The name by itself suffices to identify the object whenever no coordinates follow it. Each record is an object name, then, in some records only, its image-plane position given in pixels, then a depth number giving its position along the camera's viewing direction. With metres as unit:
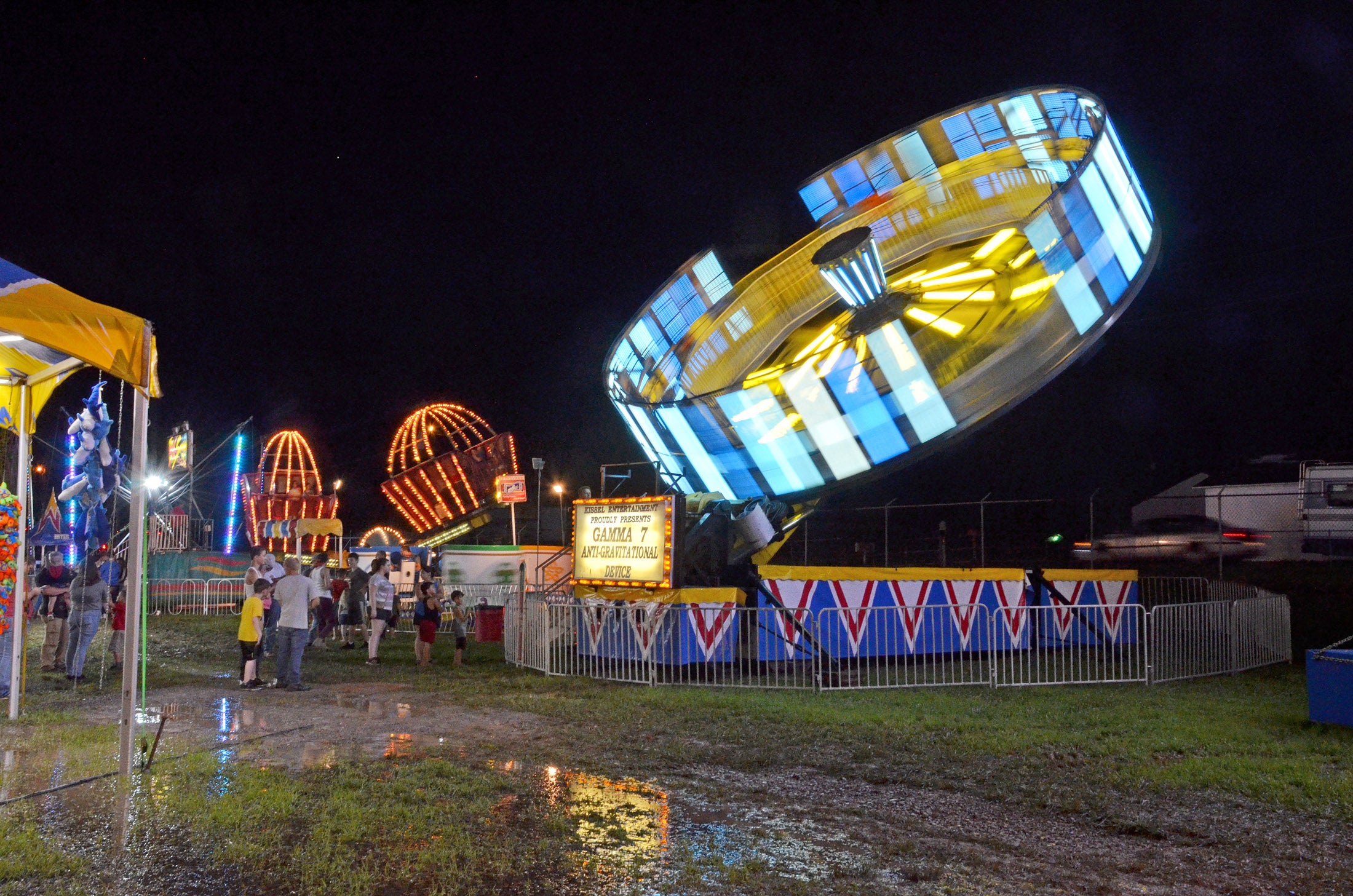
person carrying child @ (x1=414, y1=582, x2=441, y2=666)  14.19
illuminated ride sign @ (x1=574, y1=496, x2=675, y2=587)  14.25
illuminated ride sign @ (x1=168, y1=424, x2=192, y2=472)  40.47
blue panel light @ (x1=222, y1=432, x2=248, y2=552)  44.28
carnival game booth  6.88
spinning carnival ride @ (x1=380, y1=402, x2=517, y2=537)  49.41
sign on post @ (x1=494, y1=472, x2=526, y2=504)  36.28
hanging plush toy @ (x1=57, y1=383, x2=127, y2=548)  16.62
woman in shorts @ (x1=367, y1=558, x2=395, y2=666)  15.08
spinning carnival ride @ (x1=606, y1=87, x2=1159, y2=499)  13.71
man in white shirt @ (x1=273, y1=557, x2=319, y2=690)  11.85
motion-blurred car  22.59
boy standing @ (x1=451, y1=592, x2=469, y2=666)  14.66
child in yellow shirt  11.78
